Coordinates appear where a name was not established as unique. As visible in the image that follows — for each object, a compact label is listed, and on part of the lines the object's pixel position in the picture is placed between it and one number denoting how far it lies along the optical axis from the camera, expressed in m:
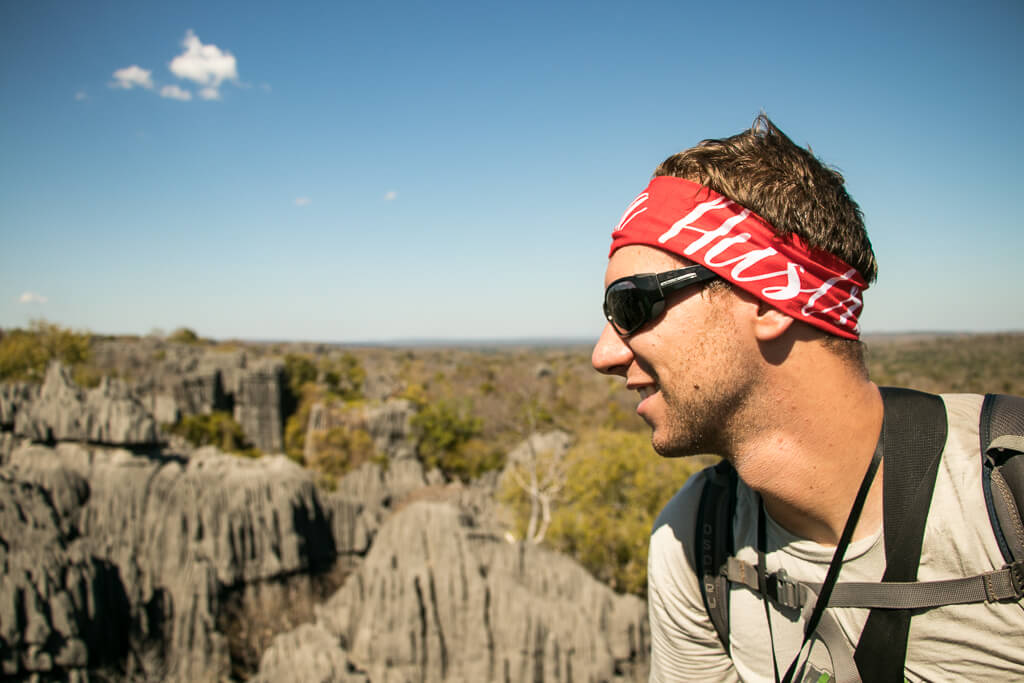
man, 1.08
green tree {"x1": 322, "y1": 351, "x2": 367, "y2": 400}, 40.41
